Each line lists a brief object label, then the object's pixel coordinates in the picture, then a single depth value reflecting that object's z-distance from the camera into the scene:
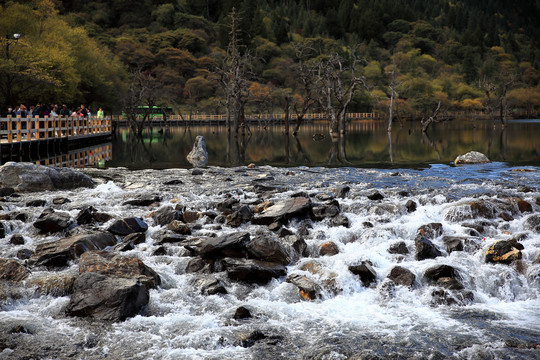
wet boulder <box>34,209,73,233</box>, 12.16
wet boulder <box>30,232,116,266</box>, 9.87
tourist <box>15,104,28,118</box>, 30.36
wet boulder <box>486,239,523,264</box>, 9.77
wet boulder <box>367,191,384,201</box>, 14.82
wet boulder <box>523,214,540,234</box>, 11.58
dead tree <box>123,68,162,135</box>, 57.84
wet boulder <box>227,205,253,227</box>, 12.76
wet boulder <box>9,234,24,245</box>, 11.39
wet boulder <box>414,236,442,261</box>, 10.17
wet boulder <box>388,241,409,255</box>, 10.47
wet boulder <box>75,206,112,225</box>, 12.90
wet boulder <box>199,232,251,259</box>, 9.98
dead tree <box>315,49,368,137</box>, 44.19
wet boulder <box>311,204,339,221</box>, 12.88
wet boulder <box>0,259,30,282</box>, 9.00
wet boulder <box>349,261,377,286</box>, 9.22
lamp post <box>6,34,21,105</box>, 35.31
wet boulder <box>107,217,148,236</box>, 11.81
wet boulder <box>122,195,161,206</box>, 14.92
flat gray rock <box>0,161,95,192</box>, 17.20
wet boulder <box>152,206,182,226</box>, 12.82
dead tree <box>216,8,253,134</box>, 45.78
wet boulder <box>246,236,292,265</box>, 9.95
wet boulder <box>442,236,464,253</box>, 10.55
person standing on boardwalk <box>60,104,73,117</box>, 38.03
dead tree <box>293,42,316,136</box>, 44.88
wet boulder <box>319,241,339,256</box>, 10.62
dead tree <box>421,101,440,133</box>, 49.18
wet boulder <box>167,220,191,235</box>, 12.05
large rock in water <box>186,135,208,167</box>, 27.23
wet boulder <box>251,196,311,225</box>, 12.65
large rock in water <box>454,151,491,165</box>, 24.38
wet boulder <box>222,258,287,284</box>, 9.23
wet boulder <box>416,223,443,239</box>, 11.40
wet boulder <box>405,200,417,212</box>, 13.52
